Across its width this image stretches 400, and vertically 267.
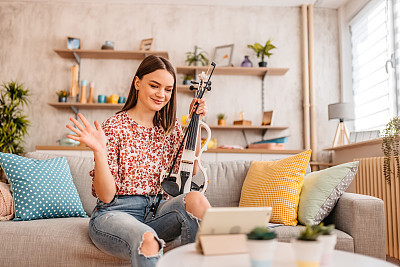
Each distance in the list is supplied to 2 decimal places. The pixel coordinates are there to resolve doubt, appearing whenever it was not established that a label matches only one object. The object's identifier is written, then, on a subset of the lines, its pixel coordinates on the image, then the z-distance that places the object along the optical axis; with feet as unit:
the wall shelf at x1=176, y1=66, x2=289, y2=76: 13.89
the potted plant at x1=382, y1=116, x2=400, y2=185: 8.45
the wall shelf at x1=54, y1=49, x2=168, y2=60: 13.84
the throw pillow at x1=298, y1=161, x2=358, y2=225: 5.98
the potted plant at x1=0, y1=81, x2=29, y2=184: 12.71
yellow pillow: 6.16
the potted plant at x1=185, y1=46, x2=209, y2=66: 13.98
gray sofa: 5.30
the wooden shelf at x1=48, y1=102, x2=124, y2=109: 13.67
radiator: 8.16
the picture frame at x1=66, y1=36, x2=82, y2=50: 14.17
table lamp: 12.76
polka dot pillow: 6.22
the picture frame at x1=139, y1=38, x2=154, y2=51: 14.15
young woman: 4.23
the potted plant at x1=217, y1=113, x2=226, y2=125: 13.96
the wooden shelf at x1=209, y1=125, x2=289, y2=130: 13.65
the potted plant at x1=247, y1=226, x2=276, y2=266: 2.63
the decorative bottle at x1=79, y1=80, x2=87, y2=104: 13.97
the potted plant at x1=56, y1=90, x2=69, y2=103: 13.91
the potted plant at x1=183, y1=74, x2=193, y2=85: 13.88
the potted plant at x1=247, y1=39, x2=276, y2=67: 13.73
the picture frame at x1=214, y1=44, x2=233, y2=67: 14.29
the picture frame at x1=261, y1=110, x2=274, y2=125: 13.79
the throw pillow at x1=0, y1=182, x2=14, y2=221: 6.19
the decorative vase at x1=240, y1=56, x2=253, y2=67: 14.05
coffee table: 2.93
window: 11.43
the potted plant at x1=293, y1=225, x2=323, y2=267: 2.61
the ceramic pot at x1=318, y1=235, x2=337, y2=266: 2.73
